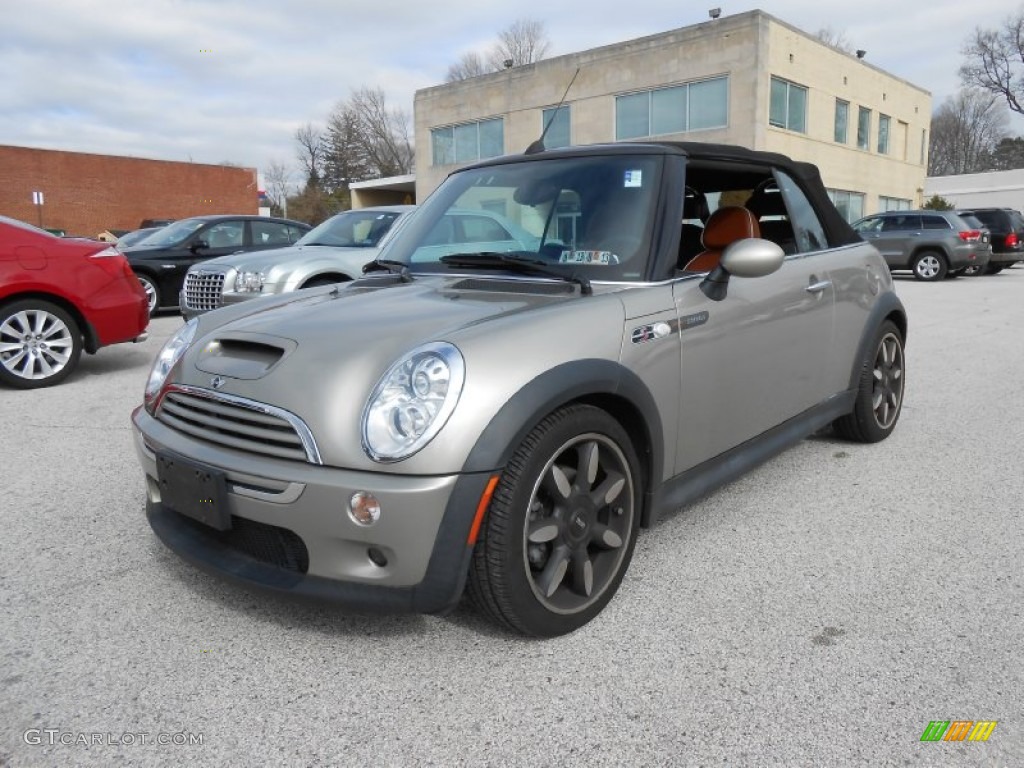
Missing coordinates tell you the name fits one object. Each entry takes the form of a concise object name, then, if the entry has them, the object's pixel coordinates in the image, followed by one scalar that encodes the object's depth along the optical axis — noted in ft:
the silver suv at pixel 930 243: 58.29
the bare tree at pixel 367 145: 211.00
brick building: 135.95
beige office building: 81.56
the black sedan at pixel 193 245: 36.24
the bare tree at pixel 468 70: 202.08
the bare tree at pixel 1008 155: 215.31
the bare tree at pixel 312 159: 227.40
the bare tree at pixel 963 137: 215.31
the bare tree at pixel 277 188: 236.84
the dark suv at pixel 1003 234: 66.54
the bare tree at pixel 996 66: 184.03
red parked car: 20.45
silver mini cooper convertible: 7.14
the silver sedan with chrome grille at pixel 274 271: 23.15
